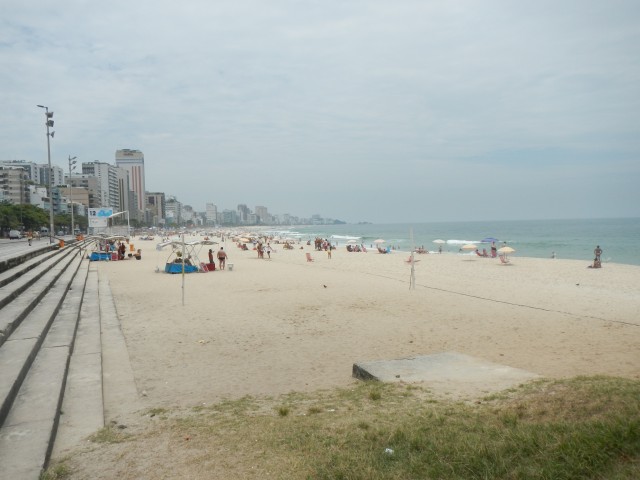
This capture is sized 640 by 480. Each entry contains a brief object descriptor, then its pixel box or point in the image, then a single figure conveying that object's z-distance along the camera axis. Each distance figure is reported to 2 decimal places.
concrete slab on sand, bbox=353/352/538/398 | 5.48
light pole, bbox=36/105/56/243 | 26.97
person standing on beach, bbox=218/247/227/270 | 23.04
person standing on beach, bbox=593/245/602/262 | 24.78
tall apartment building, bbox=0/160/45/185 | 148.75
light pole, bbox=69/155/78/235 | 39.00
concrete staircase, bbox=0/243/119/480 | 3.79
